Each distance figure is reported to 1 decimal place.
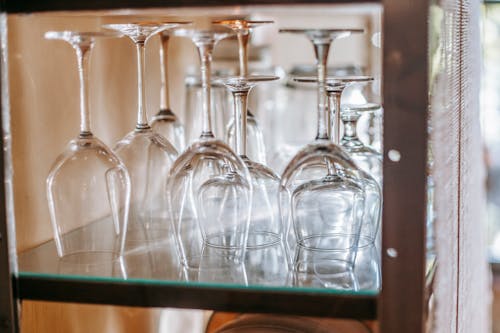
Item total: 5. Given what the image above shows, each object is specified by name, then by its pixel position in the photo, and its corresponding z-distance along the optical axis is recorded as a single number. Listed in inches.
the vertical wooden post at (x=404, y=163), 28.0
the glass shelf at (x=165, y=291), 31.0
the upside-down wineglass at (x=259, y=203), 37.9
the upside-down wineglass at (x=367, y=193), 39.1
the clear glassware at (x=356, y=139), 43.9
